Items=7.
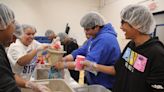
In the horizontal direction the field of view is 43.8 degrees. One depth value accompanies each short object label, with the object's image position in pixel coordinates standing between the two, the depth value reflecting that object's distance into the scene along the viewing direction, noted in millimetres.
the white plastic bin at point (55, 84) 1688
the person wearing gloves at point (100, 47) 1910
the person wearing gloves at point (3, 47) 1084
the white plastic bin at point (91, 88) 1783
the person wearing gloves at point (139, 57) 1369
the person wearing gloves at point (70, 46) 3770
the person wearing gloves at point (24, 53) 2225
